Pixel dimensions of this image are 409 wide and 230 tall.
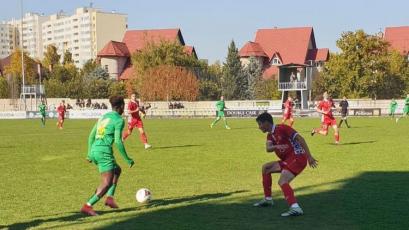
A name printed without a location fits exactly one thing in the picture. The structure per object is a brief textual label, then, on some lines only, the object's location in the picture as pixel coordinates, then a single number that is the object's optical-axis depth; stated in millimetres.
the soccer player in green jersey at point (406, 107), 38000
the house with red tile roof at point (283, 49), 94012
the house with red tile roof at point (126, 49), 98562
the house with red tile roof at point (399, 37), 93250
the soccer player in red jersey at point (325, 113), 19812
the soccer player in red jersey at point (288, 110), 27747
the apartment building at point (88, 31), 165125
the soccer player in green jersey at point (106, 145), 8148
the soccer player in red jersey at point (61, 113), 35000
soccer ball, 8992
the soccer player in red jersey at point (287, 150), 7754
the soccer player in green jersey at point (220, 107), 31025
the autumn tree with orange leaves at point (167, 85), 70188
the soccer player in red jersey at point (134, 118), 19297
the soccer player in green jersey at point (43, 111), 38962
